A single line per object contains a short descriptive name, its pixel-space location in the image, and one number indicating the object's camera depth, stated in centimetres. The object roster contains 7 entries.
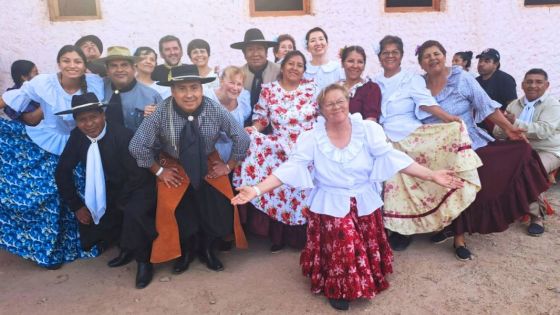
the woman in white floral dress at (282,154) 403
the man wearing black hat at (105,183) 357
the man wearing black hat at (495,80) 565
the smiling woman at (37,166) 390
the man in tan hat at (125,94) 410
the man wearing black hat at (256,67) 469
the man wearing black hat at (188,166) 342
